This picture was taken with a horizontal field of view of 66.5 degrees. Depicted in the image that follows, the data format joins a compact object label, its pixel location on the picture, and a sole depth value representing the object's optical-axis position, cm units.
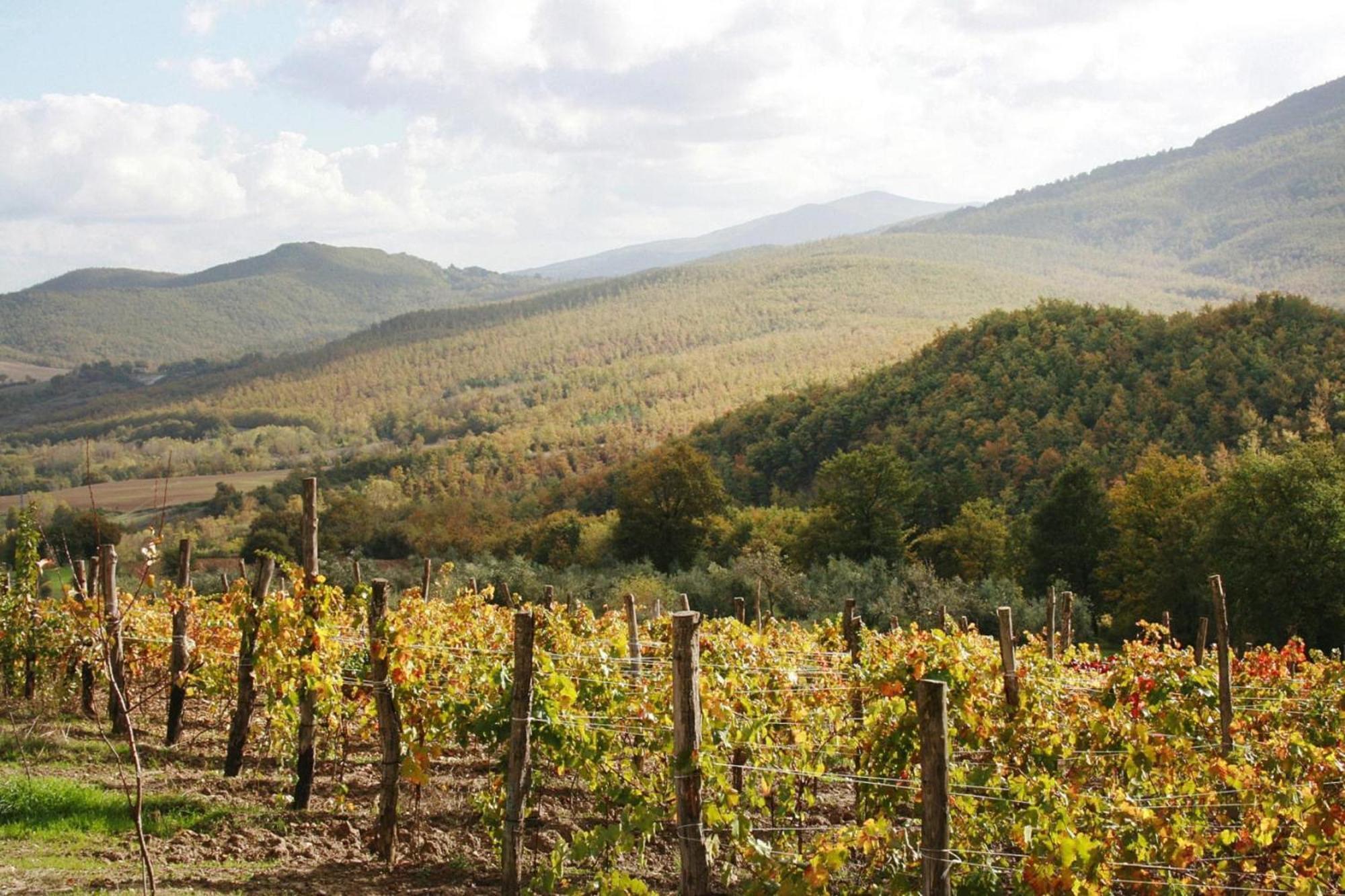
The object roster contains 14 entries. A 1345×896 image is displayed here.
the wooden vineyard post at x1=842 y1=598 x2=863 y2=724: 959
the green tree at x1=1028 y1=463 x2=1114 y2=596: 3497
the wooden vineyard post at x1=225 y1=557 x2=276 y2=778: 865
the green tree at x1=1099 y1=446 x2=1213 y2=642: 2980
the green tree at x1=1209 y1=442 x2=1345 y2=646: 2516
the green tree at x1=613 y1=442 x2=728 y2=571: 4356
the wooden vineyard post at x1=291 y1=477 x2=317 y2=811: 874
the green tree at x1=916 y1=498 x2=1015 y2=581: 3778
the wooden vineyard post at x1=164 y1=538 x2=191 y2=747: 1054
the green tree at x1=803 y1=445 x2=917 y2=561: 3825
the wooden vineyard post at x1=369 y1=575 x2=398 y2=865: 756
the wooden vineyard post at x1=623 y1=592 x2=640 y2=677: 1021
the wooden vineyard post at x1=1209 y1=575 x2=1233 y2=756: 841
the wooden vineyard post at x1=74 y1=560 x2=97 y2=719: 1224
